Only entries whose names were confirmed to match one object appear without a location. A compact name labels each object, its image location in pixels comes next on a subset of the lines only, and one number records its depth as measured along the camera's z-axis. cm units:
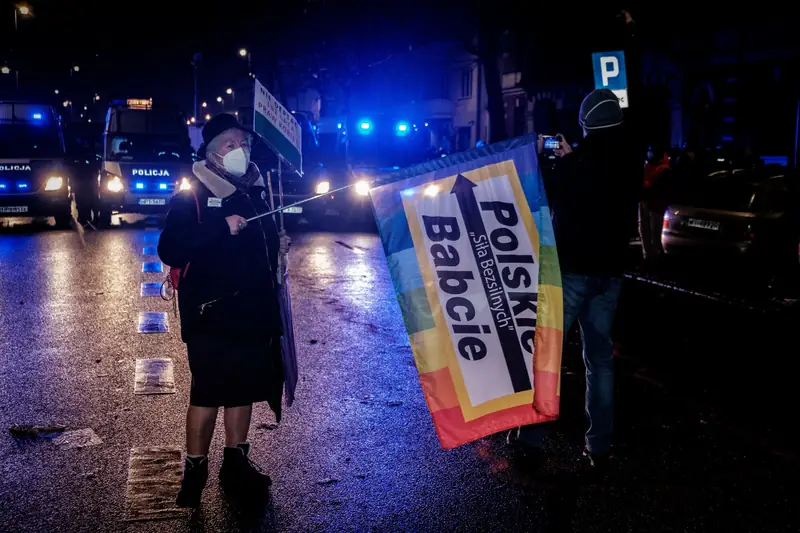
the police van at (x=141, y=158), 1908
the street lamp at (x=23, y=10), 3747
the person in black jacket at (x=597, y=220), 474
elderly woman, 434
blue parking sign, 1556
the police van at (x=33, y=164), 1825
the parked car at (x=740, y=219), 1227
